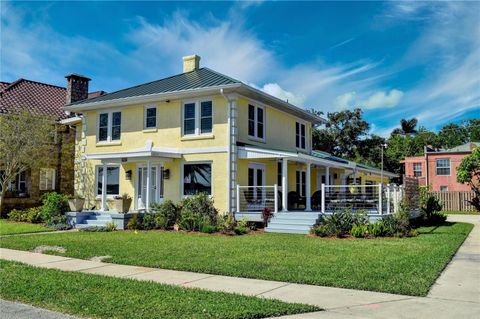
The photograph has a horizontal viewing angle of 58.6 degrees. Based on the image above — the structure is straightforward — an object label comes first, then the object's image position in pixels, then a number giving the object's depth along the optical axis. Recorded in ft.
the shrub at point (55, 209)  61.21
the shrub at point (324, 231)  47.03
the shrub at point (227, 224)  50.75
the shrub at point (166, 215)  55.16
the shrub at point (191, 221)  53.01
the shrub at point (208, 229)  51.16
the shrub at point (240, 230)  51.29
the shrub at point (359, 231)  45.60
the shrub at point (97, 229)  54.91
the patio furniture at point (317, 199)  63.22
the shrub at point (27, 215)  63.98
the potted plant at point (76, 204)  62.28
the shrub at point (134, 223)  56.03
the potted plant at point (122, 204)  59.47
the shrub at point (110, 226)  55.93
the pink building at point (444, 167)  135.64
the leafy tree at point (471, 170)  108.76
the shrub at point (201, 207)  54.24
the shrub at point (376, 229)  45.98
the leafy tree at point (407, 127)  233.96
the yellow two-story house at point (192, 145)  58.39
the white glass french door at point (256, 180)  60.29
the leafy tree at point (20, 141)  67.00
